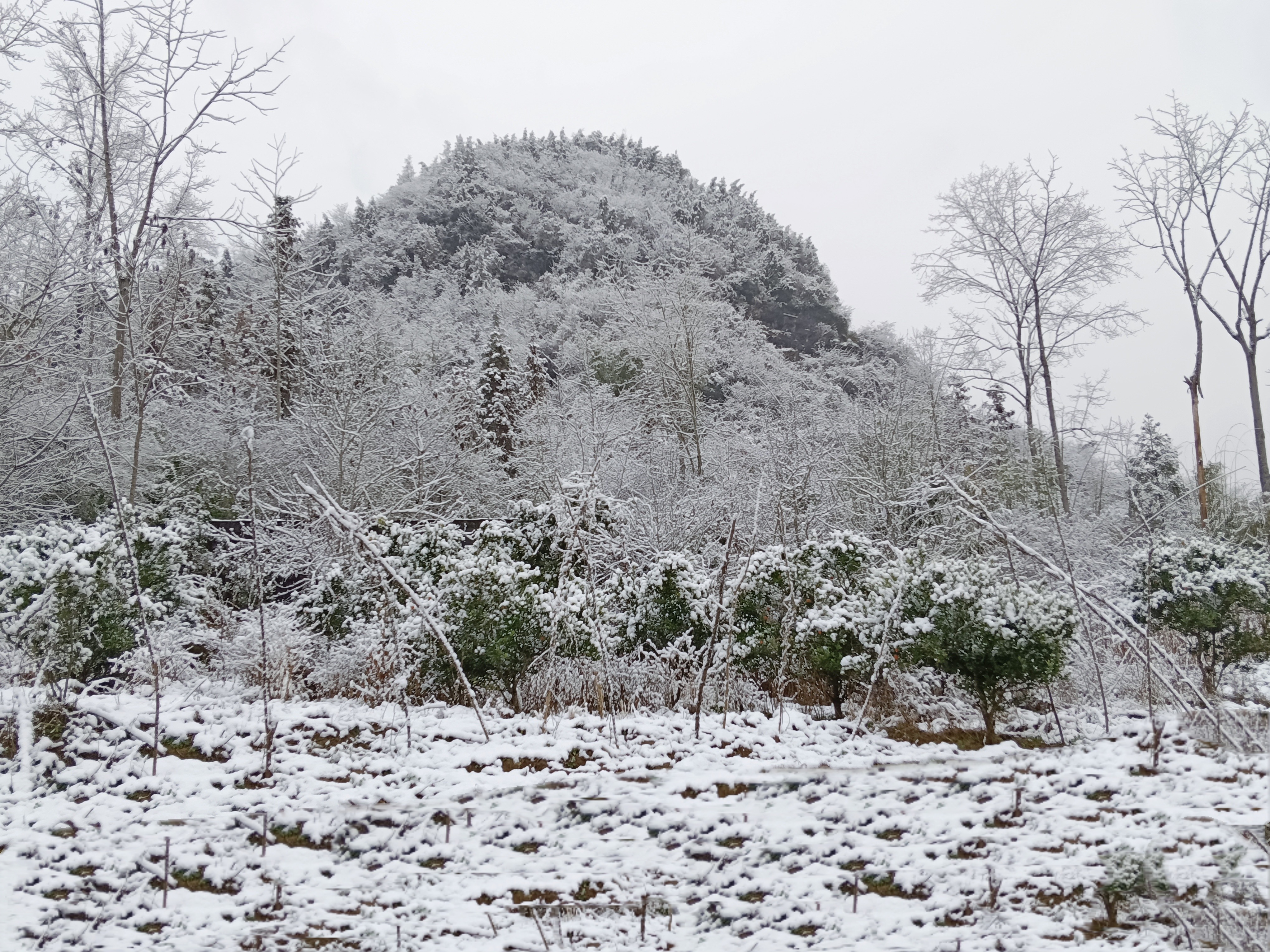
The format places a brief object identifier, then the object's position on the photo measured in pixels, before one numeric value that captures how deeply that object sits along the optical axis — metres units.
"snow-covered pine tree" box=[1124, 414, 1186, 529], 23.05
